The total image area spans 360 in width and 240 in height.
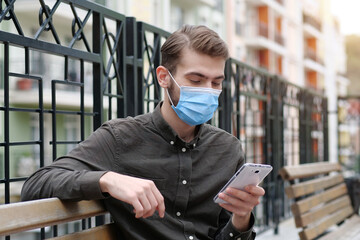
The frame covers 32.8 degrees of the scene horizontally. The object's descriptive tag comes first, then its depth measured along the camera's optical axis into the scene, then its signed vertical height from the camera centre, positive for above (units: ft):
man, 8.13 -0.49
